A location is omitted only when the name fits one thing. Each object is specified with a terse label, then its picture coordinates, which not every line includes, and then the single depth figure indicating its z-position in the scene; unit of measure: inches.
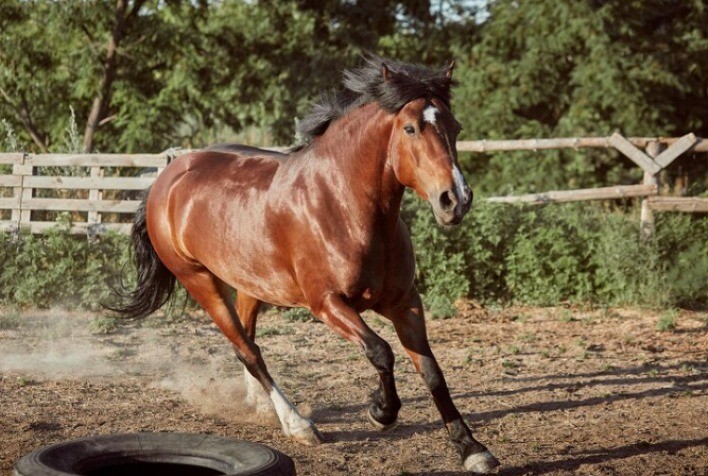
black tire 309.7
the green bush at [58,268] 799.7
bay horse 356.2
